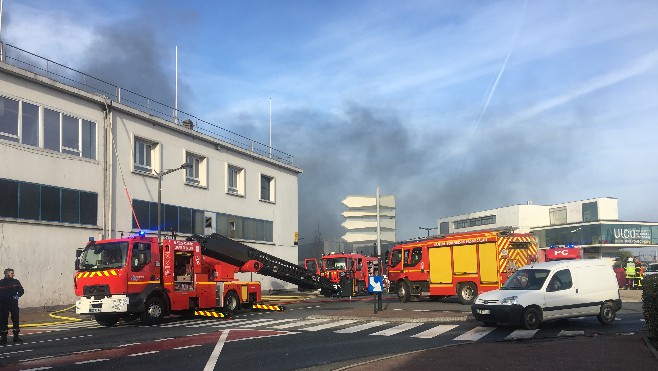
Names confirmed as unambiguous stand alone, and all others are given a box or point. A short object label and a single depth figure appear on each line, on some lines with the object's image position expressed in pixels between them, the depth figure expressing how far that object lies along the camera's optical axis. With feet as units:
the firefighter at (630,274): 113.19
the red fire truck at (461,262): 84.17
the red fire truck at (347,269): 110.22
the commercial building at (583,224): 293.43
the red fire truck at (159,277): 61.57
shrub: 37.88
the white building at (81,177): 82.38
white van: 51.70
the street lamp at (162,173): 90.33
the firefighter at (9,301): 50.80
